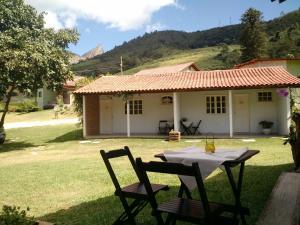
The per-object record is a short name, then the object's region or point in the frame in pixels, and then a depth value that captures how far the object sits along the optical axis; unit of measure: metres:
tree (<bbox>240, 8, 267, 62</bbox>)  43.38
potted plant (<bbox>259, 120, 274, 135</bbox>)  14.12
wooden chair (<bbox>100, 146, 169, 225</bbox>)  3.56
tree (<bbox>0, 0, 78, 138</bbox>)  12.63
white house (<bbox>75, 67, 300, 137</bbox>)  14.14
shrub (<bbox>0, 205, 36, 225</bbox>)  2.54
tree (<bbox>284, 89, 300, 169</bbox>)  5.46
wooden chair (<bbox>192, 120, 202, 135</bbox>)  15.34
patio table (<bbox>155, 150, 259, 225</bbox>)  3.43
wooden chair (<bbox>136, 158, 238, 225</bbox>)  2.78
